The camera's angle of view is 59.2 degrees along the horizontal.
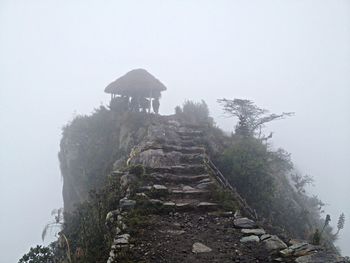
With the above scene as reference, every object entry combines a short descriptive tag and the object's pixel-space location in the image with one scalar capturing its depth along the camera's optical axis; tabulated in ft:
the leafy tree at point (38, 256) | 25.08
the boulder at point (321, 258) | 14.46
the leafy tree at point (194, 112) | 65.22
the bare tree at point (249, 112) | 55.77
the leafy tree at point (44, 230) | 38.83
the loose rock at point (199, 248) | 17.67
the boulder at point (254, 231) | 19.62
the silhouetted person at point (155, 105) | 67.82
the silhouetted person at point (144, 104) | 67.72
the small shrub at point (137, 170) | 29.50
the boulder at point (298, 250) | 15.96
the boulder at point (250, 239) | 18.63
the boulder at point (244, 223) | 21.04
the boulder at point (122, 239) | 17.67
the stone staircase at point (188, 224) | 16.62
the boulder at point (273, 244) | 17.24
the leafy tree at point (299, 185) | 55.98
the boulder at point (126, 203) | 22.97
